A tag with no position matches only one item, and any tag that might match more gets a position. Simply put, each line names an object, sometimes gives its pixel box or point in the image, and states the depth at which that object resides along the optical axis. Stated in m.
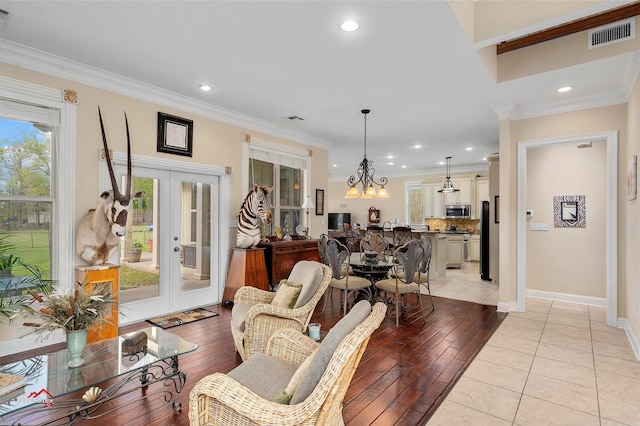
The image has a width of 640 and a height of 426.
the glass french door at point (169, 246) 4.04
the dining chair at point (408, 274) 4.04
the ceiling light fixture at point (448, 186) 8.80
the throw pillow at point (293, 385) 1.49
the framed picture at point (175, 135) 4.14
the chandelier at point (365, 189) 5.41
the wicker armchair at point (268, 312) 2.61
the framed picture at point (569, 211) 5.00
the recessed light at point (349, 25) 2.62
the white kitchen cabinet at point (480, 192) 9.25
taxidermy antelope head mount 3.25
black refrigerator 6.73
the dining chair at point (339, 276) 4.32
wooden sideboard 5.01
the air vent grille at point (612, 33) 3.12
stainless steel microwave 9.48
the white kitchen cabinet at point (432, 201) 10.15
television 11.91
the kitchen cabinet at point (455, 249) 8.23
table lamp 5.97
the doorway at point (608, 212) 4.02
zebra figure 4.67
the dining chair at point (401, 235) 6.97
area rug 3.91
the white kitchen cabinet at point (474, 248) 9.30
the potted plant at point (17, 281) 3.02
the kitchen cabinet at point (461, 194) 9.54
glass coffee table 1.76
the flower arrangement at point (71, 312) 1.97
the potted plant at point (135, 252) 4.03
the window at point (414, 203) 10.73
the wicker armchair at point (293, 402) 1.33
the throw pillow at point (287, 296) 2.85
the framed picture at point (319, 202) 6.54
